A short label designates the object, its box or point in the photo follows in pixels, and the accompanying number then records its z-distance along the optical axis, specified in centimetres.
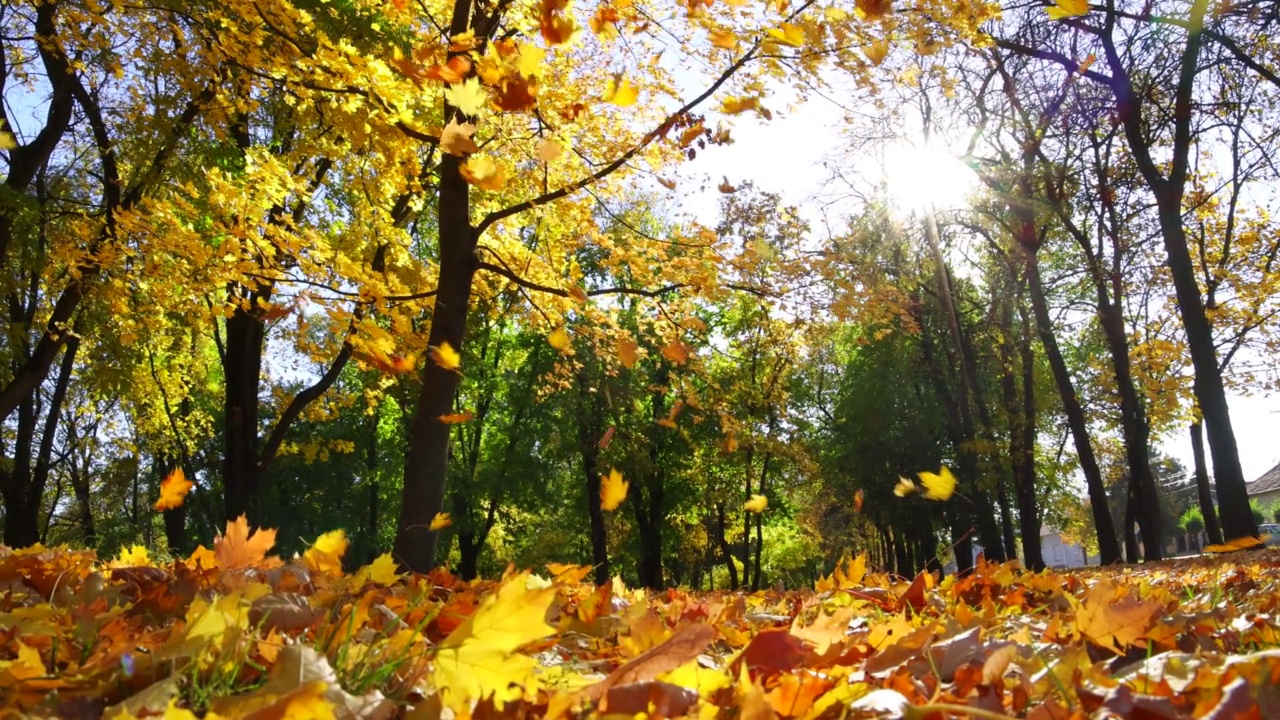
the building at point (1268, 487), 5506
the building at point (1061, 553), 7562
